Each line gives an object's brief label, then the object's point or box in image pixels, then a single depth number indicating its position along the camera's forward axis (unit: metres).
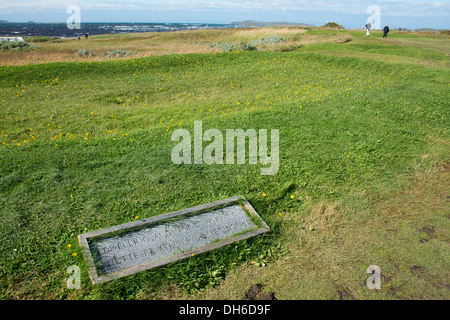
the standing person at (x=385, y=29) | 25.33
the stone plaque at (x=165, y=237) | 3.43
